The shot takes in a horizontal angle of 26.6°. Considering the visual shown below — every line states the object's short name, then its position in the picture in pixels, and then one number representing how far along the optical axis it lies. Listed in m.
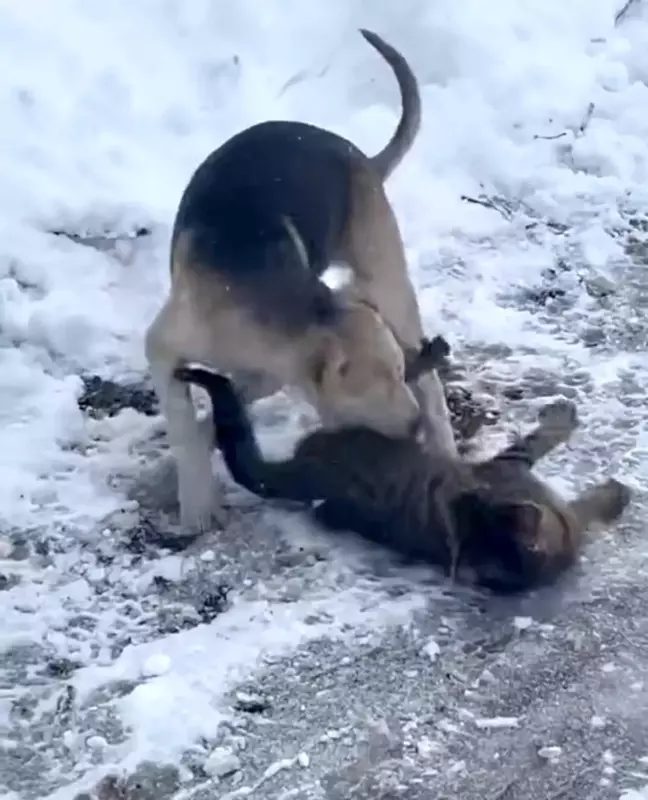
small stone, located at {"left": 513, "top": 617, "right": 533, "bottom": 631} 3.70
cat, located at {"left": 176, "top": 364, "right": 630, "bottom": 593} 3.69
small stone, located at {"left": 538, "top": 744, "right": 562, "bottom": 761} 3.28
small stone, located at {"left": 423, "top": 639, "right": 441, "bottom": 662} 3.61
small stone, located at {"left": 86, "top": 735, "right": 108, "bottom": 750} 3.30
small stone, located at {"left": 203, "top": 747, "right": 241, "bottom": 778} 3.24
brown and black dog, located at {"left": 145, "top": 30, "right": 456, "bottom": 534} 3.79
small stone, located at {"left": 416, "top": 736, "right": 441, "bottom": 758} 3.29
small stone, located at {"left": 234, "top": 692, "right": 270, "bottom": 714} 3.43
